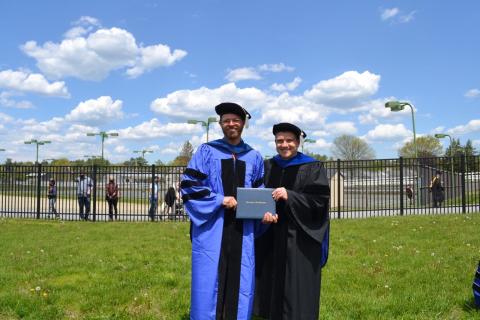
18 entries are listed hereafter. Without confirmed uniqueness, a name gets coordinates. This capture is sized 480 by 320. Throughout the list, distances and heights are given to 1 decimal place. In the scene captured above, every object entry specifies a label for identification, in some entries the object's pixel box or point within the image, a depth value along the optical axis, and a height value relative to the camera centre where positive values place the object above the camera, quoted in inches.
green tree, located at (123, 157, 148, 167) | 2518.2 +112.1
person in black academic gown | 158.2 -21.7
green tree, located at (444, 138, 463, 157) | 2452.3 +180.5
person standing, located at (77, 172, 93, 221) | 693.9 -21.5
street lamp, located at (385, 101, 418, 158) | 976.3 +157.3
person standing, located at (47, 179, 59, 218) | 719.7 -24.1
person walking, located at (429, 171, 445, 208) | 671.8 -17.2
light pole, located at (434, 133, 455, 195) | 1421.0 +134.1
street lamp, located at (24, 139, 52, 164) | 2144.4 +177.5
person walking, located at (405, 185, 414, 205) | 775.7 -24.9
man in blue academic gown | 155.9 -17.9
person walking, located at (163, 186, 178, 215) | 697.0 -28.5
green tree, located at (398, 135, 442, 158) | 2210.0 +156.9
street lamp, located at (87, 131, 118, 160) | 1825.8 +179.2
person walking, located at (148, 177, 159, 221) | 643.6 -33.4
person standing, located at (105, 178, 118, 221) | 706.2 -22.1
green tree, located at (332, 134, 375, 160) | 2239.2 +155.8
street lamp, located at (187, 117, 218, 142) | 1249.4 +159.8
